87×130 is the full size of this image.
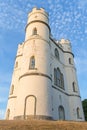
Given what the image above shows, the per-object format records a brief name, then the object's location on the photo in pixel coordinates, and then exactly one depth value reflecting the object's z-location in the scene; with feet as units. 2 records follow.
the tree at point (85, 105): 137.90
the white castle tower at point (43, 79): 70.30
